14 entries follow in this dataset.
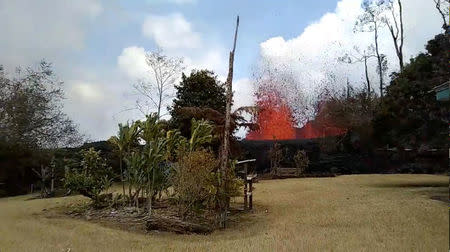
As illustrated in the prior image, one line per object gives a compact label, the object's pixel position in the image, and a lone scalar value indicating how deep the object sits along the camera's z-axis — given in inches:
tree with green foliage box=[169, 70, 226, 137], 734.5
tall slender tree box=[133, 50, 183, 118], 953.5
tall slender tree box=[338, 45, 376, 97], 1075.4
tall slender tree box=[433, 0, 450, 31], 526.3
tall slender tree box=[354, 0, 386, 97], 1038.4
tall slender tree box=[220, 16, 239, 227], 330.0
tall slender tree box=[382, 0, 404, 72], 971.5
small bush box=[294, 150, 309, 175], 760.3
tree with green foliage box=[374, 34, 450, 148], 443.8
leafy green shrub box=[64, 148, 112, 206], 377.1
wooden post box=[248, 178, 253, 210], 365.6
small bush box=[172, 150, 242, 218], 307.4
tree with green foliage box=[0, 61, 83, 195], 632.4
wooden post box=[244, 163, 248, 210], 362.3
